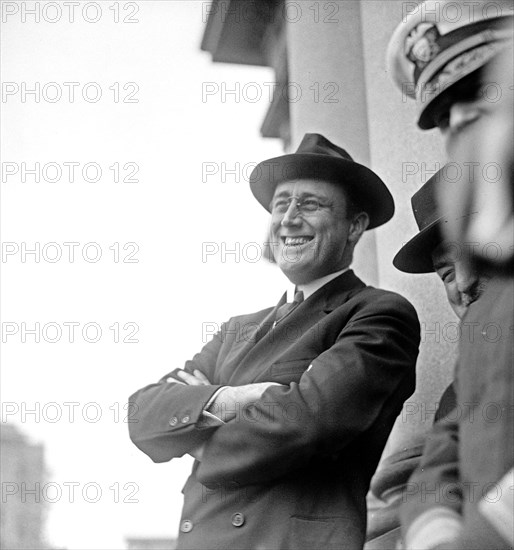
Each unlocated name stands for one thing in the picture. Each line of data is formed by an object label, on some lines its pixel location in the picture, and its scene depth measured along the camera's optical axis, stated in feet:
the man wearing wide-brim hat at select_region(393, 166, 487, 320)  10.58
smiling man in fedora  10.09
